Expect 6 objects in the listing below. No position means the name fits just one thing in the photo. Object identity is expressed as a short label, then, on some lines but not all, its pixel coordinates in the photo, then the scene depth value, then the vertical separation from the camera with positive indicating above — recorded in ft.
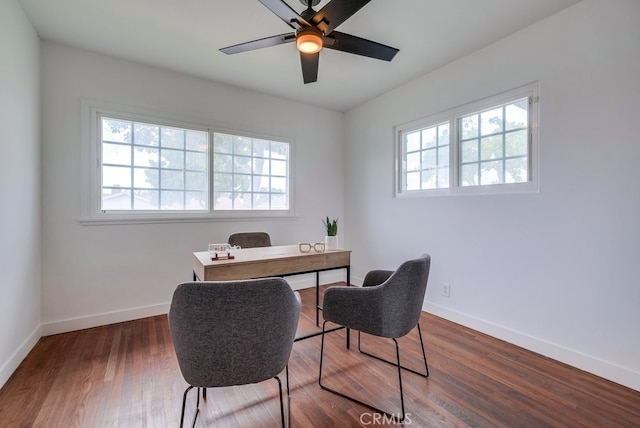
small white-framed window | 7.69 +2.09
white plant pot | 7.84 -0.85
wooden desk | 5.86 -1.17
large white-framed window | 8.91 +1.53
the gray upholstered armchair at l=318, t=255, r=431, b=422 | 5.22 -1.75
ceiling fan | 5.05 +3.67
